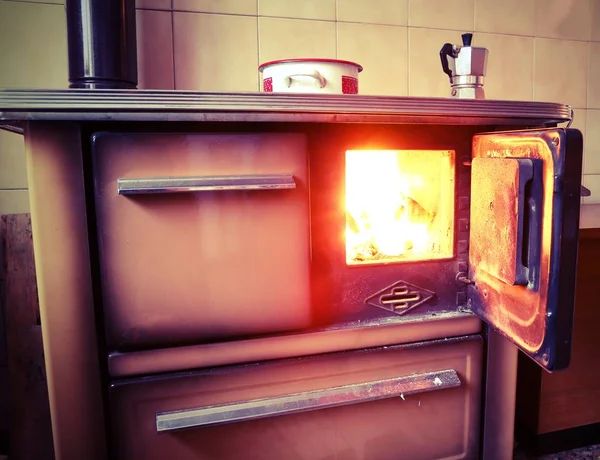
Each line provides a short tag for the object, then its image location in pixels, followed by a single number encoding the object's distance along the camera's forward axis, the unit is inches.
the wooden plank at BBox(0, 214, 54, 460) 47.6
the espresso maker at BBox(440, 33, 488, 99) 42.4
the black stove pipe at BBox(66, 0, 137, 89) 39.0
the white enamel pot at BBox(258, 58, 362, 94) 38.7
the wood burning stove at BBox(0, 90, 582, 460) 30.7
